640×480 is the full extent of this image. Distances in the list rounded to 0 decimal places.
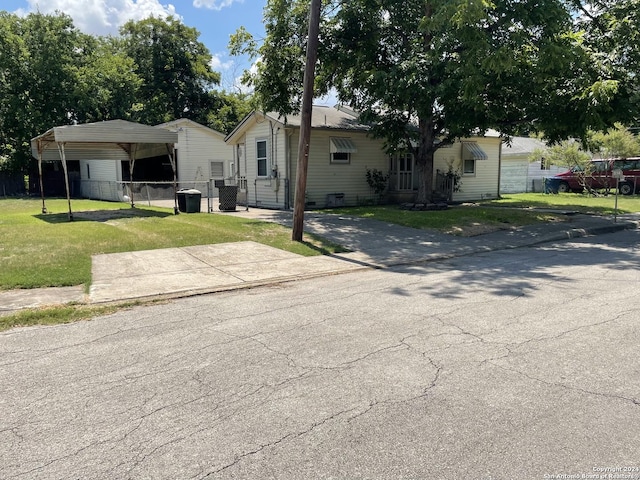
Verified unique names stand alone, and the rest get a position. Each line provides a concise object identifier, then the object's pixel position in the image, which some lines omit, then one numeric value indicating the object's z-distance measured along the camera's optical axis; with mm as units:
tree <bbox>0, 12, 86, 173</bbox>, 30844
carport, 14125
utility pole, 9883
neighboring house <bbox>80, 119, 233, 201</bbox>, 25516
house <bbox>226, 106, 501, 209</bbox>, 18828
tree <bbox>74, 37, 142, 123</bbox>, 32594
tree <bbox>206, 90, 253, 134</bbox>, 42312
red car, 27167
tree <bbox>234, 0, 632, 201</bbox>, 12078
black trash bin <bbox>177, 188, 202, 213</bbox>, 16672
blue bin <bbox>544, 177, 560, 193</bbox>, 29828
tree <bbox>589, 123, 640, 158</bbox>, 28841
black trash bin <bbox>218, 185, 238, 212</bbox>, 17781
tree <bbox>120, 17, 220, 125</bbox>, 43062
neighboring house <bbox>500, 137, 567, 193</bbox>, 31812
